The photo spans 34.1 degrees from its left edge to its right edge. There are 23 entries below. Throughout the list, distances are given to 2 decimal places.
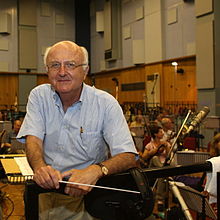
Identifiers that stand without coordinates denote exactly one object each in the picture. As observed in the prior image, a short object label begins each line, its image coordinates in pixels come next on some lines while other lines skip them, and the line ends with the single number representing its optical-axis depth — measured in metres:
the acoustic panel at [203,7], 11.40
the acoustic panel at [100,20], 18.48
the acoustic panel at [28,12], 18.08
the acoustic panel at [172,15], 14.16
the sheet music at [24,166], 1.68
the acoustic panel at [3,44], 17.92
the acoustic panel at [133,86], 16.52
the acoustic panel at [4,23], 17.72
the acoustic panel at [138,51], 16.16
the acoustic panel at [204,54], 11.45
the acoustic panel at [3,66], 17.98
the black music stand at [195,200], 2.70
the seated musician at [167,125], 7.73
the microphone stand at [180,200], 1.92
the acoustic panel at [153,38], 14.80
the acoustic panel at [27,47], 18.20
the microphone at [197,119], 2.76
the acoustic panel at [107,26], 17.72
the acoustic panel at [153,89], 15.39
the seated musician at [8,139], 6.95
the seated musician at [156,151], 5.41
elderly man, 1.83
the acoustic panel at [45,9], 18.91
